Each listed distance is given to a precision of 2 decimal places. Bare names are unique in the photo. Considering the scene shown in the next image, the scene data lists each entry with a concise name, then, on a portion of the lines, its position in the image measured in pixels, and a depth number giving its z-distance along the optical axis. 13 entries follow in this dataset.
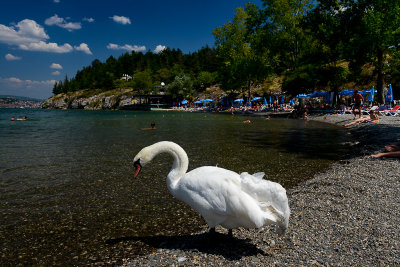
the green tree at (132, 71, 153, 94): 140.75
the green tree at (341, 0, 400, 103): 34.75
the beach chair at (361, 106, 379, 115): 34.89
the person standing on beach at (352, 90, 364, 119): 27.06
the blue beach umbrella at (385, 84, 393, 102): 39.66
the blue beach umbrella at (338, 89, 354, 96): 49.85
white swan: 4.36
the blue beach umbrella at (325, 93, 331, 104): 52.61
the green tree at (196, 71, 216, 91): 125.56
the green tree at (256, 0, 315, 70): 50.31
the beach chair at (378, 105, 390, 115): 36.69
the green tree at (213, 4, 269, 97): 72.12
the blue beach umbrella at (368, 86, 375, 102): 41.58
